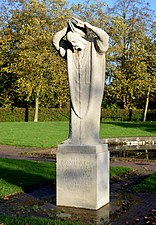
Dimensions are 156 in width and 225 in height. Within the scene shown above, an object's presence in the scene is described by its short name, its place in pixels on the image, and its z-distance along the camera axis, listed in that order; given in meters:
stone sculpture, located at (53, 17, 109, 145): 7.24
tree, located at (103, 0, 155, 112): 38.06
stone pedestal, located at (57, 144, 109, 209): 6.98
